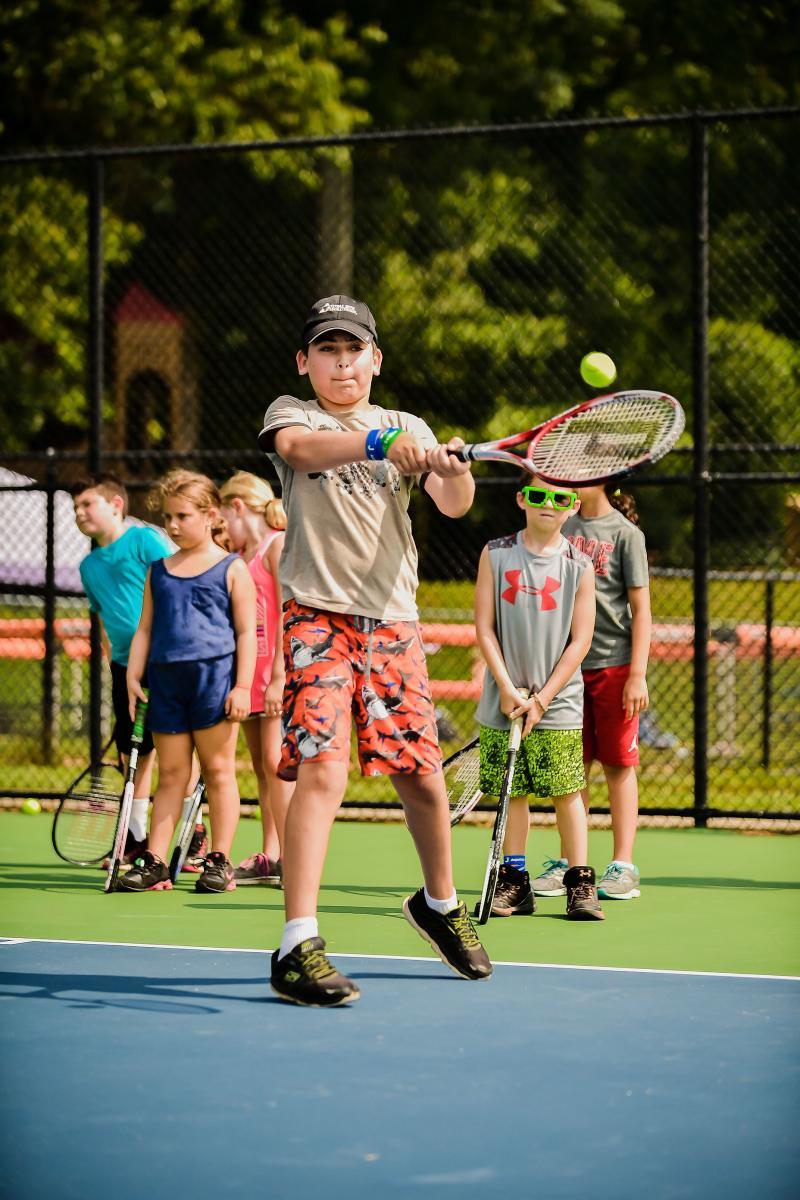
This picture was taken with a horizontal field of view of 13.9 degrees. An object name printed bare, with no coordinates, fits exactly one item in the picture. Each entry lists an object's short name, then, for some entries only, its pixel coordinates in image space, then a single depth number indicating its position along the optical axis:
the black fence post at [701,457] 14.38
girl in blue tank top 11.64
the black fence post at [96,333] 15.86
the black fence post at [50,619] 16.31
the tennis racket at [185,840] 12.19
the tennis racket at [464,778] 11.93
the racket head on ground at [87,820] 12.84
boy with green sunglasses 10.71
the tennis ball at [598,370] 11.63
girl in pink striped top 12.10
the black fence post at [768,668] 18.14
